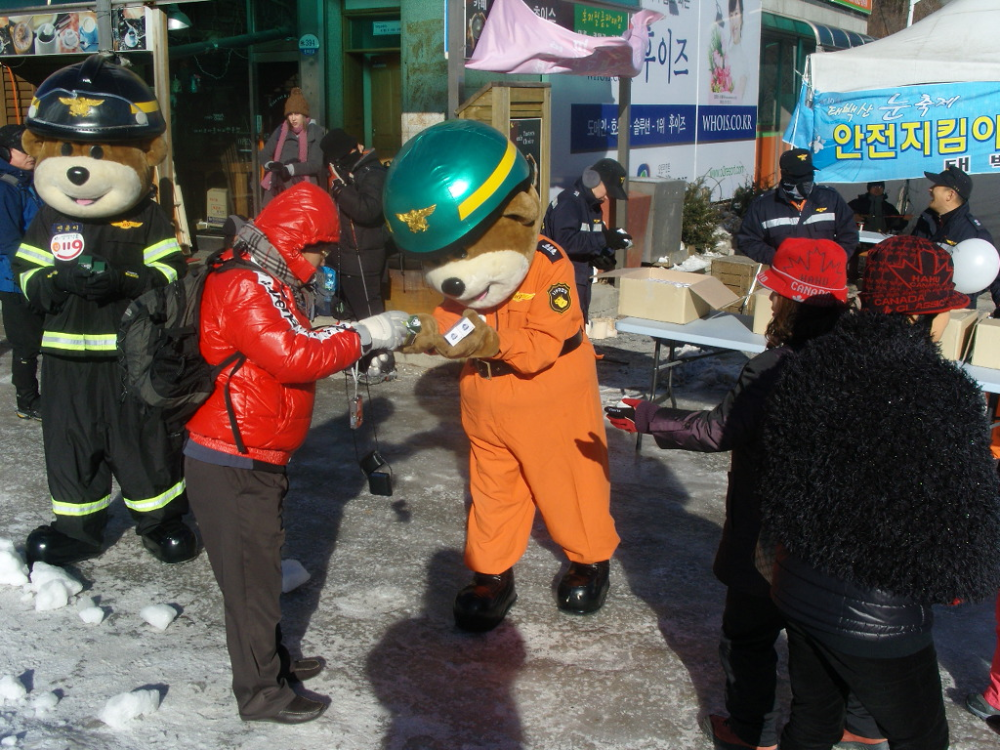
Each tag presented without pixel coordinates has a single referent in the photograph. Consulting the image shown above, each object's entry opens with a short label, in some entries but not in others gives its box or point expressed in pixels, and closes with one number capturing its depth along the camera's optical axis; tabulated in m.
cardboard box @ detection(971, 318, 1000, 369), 4.49
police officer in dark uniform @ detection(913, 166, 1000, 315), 5.72
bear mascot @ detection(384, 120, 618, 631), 3.16
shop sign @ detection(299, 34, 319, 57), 10.27
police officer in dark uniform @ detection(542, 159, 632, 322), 6.80
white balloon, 4.58
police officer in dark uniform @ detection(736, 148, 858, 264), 6.37
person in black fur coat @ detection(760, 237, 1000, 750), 2.06
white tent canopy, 8.61
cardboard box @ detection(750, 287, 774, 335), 5.16
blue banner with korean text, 8.50
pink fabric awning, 7.55
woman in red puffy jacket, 2.90
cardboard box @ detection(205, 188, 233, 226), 11.73
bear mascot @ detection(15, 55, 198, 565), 3.93
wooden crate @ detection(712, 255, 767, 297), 9.27
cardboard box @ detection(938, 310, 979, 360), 4.63
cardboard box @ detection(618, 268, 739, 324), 5.34
